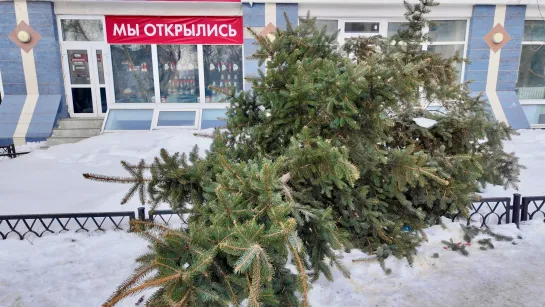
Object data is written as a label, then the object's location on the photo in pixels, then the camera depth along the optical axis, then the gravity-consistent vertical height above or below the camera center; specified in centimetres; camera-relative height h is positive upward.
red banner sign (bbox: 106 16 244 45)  970 +150
